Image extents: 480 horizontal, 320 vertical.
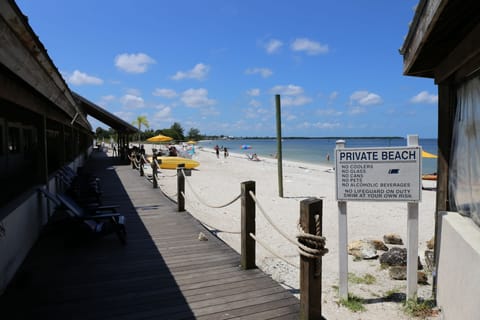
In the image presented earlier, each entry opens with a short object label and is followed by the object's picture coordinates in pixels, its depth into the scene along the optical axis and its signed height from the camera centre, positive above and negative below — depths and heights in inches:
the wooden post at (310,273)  105.3 -41.7
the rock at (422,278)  165.6 -69.5
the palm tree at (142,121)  1870.7 +169.9
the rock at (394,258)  202.1 -71.9
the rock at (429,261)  178.0 -66.3
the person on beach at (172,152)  1096.6 -9.5
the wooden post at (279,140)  505.0 +12.0
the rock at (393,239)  259.9 -76.6
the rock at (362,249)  222.7 -74.8
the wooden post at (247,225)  150.6 -36.9
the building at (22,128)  83.5 +22.0
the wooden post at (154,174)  407.5 -31.1
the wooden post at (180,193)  275.7 -38.1
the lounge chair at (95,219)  184.1 -41.2
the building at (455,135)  97.7 +3.3
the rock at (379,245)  240.2 -75.1
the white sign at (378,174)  129.3 -11.9
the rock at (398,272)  181.0 -72.9
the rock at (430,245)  231.5 -73.2
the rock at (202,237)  200.4 -55.4
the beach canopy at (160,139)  1158.7 +38.4
